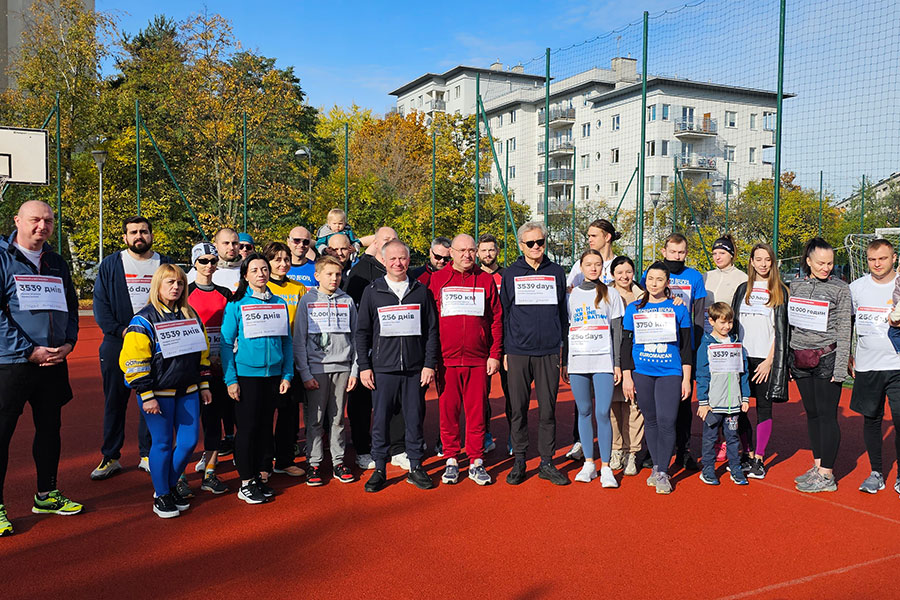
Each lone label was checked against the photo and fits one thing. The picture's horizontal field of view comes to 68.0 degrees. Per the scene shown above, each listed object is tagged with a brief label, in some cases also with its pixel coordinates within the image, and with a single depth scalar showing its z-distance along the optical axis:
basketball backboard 13.03
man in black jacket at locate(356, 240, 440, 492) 4.95
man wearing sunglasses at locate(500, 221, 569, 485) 5.10
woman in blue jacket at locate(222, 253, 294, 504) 4.62
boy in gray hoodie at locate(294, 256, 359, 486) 4.95
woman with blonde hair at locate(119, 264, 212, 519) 4.16
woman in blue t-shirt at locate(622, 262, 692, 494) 4.90
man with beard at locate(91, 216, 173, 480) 4.91
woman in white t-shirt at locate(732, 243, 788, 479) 5.13
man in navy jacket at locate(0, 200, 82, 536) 4.02
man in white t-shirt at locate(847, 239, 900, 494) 4.80
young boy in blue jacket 5.09
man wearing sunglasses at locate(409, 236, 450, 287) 6.04
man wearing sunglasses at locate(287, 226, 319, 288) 5.82
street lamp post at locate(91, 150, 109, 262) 18.72
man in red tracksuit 5.09
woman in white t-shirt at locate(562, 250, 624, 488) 5.02
